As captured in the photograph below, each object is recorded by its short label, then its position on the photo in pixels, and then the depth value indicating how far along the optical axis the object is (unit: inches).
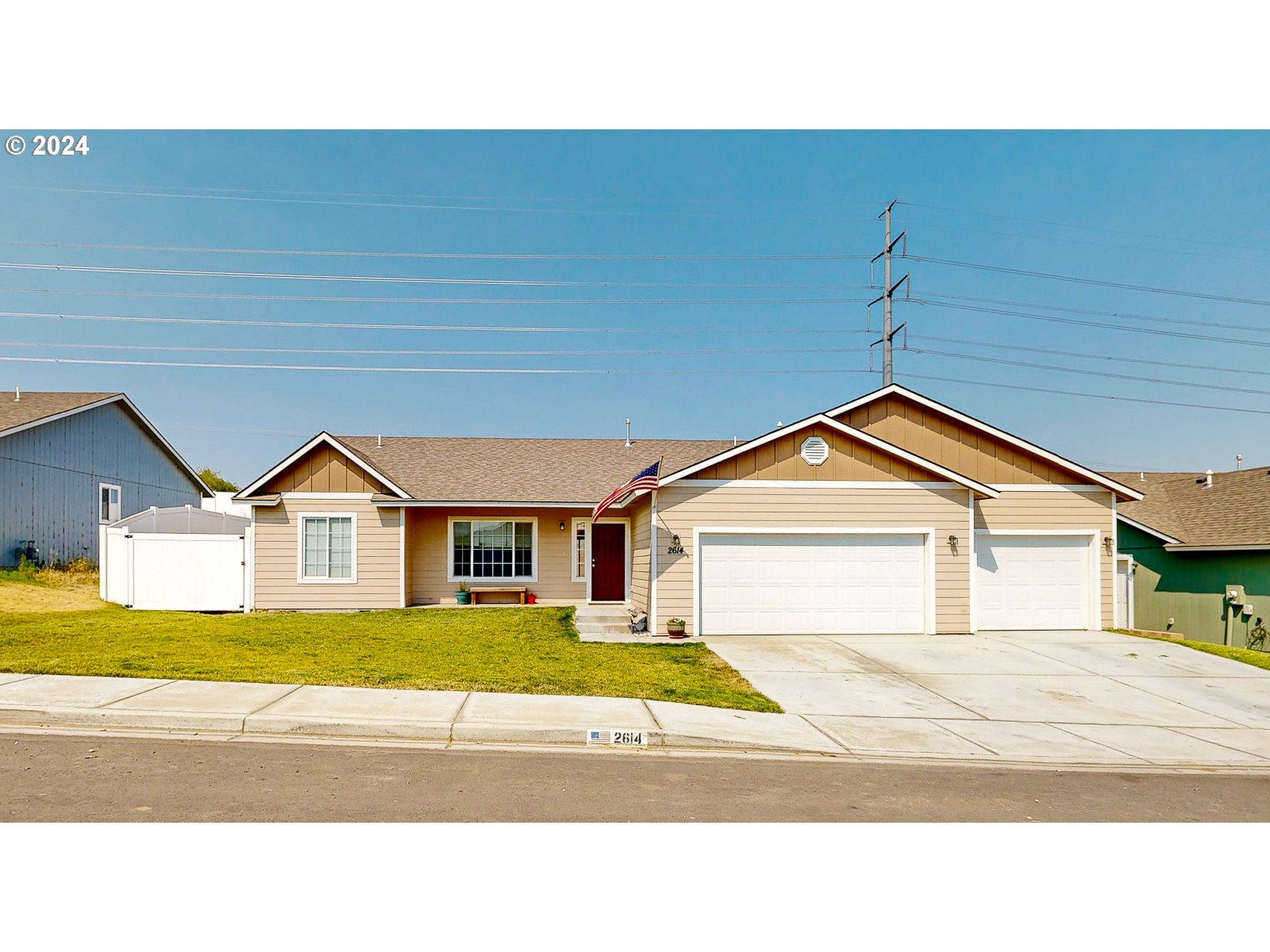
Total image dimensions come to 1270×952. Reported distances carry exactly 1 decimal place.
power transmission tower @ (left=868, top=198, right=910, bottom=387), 1008.9
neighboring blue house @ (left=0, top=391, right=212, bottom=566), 906.7
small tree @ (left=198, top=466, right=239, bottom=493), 2546.5
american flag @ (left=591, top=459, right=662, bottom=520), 609.0
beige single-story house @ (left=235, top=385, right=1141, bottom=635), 636.7
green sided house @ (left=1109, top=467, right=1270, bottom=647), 799.1
